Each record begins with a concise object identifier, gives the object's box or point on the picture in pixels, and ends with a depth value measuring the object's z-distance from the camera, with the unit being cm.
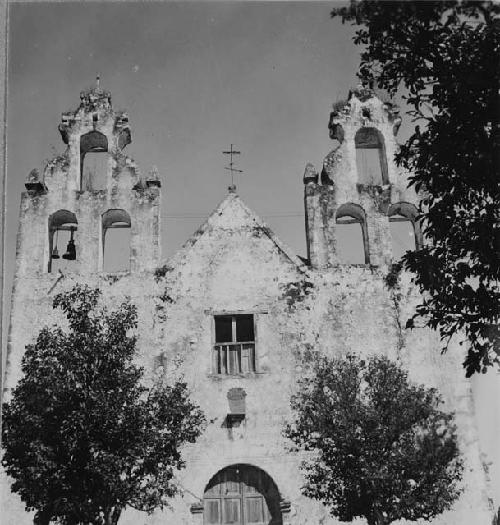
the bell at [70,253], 2214
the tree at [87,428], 1421
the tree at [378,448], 1592
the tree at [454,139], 1091
